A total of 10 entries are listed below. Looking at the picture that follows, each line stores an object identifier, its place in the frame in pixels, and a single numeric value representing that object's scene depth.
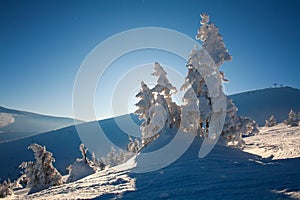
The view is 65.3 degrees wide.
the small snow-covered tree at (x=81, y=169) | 46.15
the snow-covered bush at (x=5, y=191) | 43.94
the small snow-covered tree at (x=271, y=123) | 89.84
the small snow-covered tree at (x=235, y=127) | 26.03
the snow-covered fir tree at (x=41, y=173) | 38.31
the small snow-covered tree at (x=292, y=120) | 65.35
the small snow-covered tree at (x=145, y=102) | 28.44
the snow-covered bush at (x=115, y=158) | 73.49
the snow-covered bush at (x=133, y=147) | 60.47
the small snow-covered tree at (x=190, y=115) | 26.30
